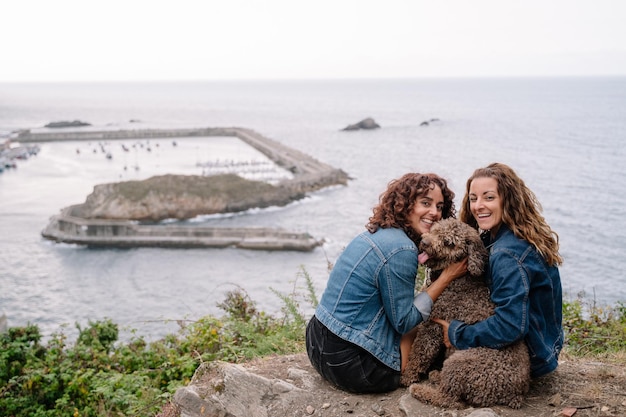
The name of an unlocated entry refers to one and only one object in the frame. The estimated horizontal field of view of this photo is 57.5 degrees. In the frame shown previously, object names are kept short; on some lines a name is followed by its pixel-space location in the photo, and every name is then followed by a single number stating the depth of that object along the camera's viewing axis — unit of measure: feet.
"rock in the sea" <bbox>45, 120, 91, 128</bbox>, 393.91
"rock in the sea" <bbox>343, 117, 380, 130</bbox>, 363.56
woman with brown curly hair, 13.42
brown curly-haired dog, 12.71
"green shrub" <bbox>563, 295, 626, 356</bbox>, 21.89
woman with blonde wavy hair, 12.59
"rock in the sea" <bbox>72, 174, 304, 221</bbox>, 139.74
